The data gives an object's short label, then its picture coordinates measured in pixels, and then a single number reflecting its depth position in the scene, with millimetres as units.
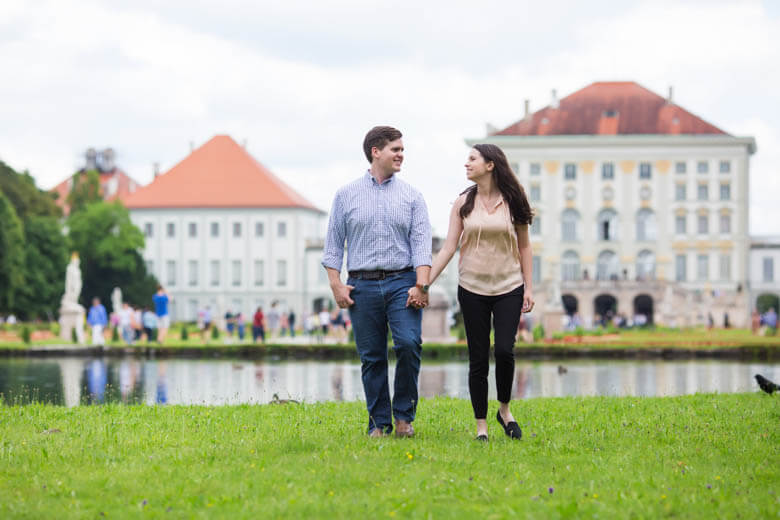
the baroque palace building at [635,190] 86250
